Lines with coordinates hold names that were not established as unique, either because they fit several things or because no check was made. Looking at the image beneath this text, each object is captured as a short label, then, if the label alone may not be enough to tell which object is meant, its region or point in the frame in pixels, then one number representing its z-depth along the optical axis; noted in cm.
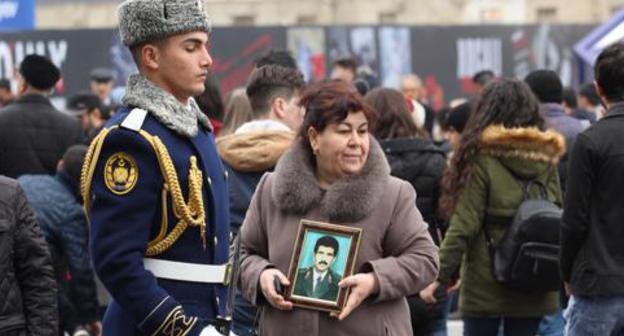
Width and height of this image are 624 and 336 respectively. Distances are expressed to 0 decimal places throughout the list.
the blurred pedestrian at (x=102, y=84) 1739
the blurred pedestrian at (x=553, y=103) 1042
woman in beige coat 624
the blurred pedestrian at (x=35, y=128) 1162
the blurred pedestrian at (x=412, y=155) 877
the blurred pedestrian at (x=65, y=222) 1091
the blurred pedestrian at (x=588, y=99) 1512
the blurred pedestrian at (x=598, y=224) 731
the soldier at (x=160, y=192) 513
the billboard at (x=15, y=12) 1466
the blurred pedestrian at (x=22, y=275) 670
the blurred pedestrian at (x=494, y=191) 861
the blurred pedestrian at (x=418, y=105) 1134
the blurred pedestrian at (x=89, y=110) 1385
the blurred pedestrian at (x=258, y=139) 775
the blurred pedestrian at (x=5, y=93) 1655
